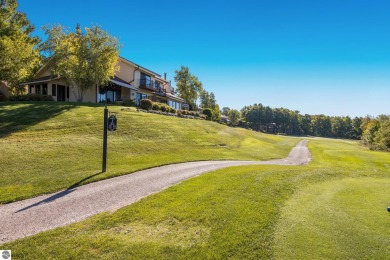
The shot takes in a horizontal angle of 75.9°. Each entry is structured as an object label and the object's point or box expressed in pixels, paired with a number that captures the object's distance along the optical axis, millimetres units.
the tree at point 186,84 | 72812
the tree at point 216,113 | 72156
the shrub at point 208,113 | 58656
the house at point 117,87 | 37606
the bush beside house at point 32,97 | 32875
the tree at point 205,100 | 92938
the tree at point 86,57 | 32906
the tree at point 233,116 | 112262
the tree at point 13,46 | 25234
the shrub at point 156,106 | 39169
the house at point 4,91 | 42775
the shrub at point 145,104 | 37531
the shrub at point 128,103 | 38647
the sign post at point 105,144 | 12958
